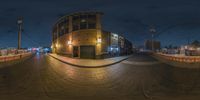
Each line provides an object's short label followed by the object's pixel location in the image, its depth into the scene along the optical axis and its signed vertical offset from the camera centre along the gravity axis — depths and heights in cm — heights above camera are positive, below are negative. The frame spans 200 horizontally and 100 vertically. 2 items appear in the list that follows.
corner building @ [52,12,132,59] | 1663 +215
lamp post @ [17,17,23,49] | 1653 +415
